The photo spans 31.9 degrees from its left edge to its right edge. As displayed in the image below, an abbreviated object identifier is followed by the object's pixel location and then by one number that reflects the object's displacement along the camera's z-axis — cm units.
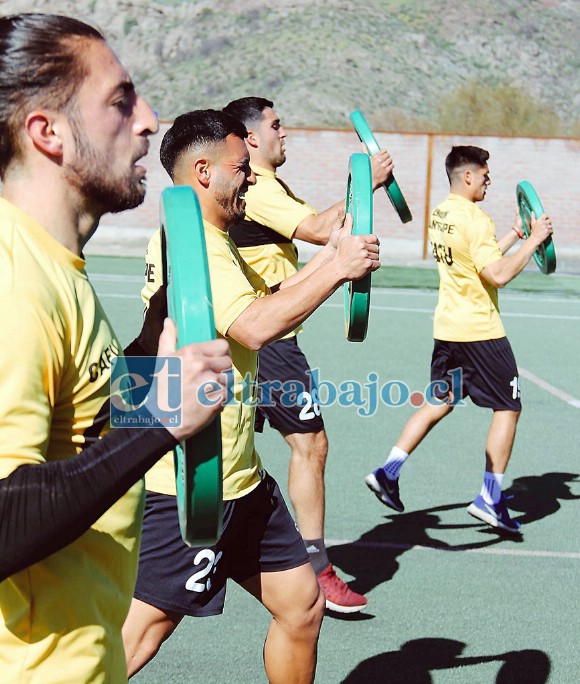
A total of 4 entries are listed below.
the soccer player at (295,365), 477
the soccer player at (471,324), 612
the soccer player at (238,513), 320
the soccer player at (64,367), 163
